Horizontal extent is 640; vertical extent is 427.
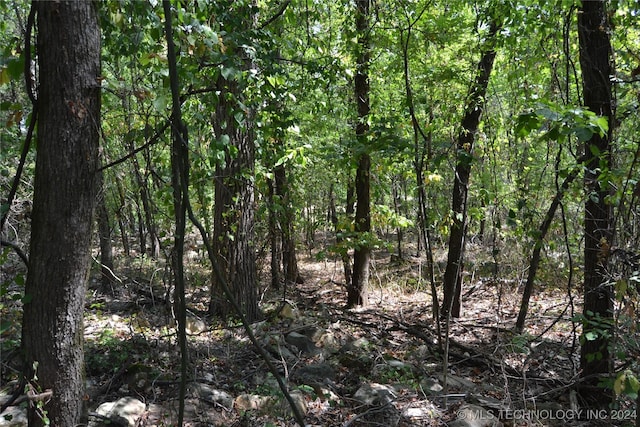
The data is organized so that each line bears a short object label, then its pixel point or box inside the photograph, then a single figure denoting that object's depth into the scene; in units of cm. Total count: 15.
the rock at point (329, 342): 591
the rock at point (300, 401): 382
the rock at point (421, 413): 404
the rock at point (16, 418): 289
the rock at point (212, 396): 379
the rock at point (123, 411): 311
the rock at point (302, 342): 569
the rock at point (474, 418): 384
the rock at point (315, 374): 461
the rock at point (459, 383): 482
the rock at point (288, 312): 689
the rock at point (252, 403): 377
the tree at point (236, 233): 577
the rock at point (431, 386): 464
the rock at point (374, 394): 426
